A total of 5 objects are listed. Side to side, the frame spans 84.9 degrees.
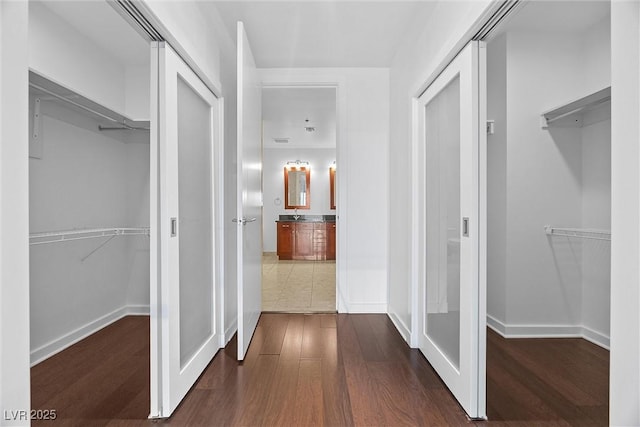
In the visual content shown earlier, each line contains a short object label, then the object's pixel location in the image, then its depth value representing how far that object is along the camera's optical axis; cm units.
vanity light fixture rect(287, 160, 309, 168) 825
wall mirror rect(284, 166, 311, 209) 827
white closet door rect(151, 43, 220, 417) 167
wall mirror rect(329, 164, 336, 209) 818
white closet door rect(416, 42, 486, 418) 168
